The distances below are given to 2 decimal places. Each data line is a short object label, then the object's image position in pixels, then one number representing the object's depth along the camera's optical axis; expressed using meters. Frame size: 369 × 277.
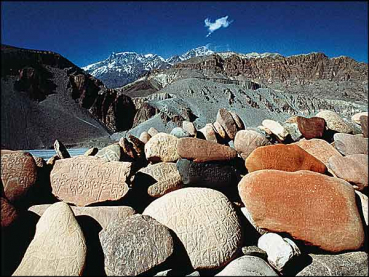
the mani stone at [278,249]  1.84
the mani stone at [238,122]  3.25
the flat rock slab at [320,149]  2.56
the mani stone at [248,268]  1.61
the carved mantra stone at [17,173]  1.87
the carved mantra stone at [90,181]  2.12
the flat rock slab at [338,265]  1.86
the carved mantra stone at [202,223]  1.82
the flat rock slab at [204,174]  2.35
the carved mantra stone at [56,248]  1.54
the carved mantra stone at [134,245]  1.61
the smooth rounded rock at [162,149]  2.60
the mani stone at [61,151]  2.45
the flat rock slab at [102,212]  1.97
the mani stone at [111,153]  2.44
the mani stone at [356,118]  2.90
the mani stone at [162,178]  2.32
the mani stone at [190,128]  3.02
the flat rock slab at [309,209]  1.95
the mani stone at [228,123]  3.15
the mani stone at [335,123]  3.05
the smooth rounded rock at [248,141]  2.75
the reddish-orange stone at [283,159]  2.41
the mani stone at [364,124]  2.43
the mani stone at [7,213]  1.67
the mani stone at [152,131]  3.39
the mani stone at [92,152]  2.62
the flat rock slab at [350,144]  2.39
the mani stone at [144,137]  3.11
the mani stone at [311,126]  2.91
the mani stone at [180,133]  2.88
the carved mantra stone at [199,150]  2.38
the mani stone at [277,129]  3.08
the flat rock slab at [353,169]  2.16
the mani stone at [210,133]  3.00
